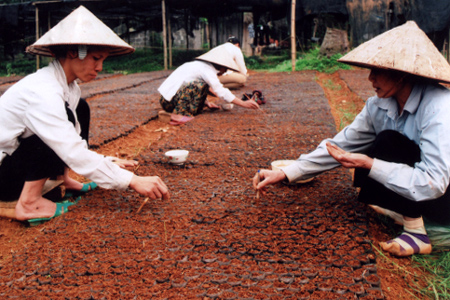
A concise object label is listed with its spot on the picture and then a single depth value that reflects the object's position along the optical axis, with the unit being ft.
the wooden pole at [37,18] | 39.06
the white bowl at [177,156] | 10.04
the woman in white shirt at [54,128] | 6.62
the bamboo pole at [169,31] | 40.77
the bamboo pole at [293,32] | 31.99
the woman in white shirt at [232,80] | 23.76
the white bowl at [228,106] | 17.84
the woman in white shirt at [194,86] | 15.11
